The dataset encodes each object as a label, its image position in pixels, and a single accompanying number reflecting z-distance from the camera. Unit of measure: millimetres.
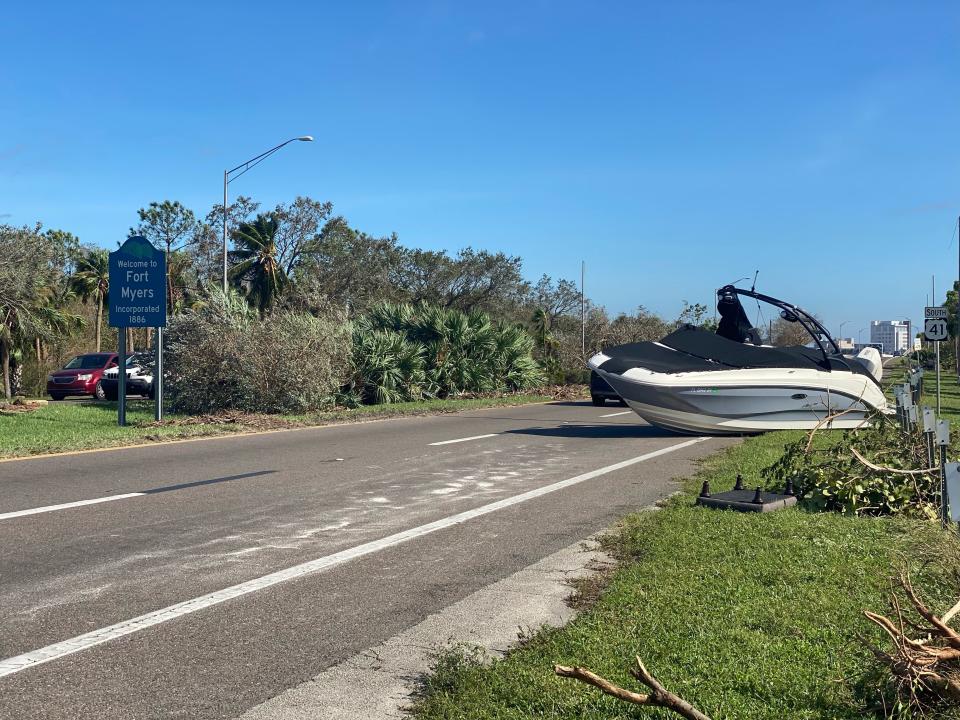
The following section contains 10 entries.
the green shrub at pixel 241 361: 20812
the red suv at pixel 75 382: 29297
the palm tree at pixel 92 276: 50188
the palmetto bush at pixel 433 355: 24969
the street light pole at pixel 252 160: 25016
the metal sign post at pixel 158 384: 17734
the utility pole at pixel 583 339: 37188
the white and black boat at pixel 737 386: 15961
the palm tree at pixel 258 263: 47188
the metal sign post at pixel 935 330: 22688
